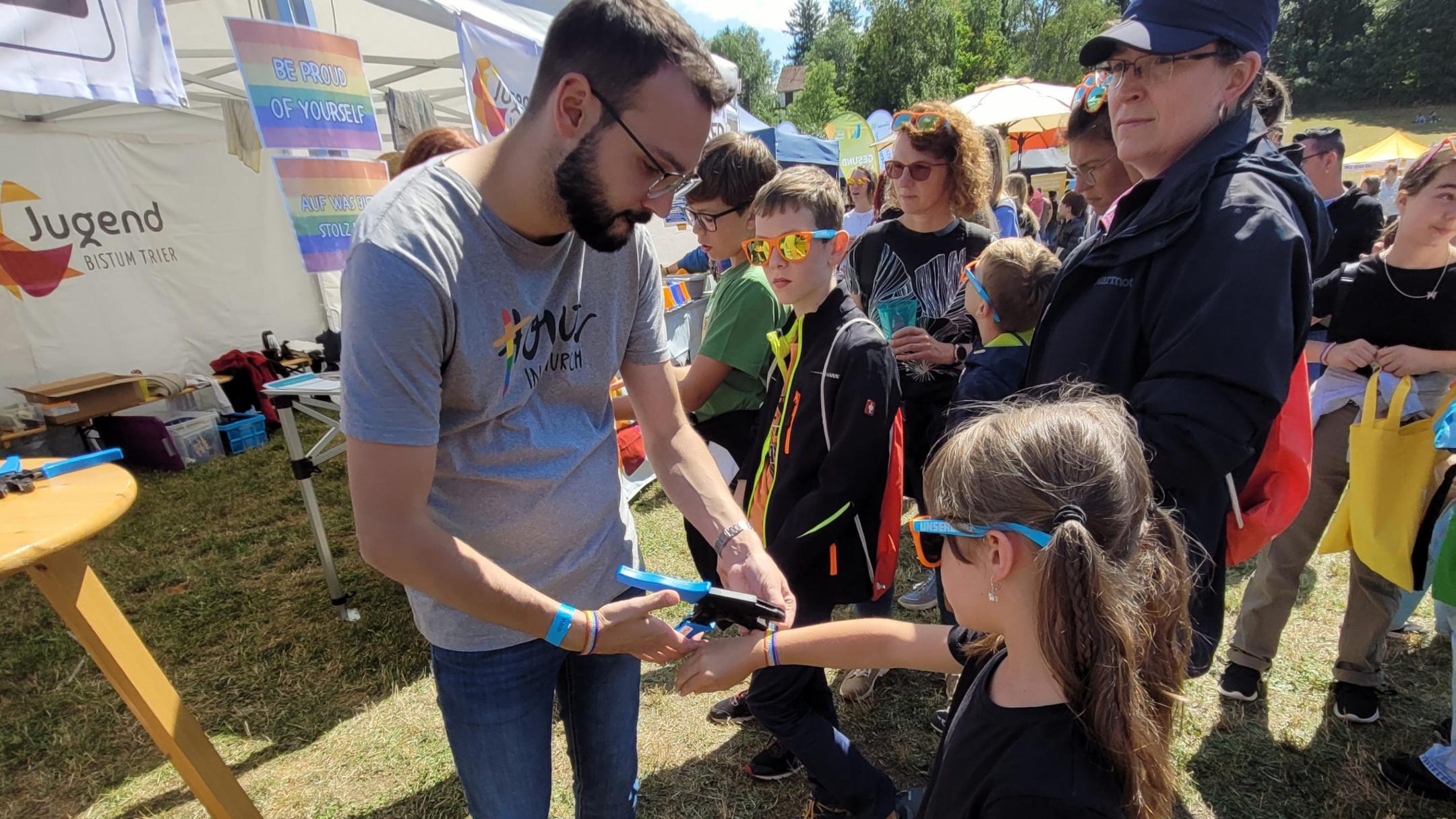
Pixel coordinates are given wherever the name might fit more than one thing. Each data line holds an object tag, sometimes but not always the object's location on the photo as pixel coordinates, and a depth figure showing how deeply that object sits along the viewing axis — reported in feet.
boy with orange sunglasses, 6.49
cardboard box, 18.95
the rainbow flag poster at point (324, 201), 10.64
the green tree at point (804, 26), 274.77
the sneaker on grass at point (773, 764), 8.21
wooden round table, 5.10
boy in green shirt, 8.11
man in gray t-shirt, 3.48
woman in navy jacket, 4.13
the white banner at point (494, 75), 13.88
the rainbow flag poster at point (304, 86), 9.83
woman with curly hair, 8.93
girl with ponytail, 3.29
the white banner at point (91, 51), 7.91
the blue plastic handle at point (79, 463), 6.40
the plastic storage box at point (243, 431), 21.97
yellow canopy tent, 57.36
